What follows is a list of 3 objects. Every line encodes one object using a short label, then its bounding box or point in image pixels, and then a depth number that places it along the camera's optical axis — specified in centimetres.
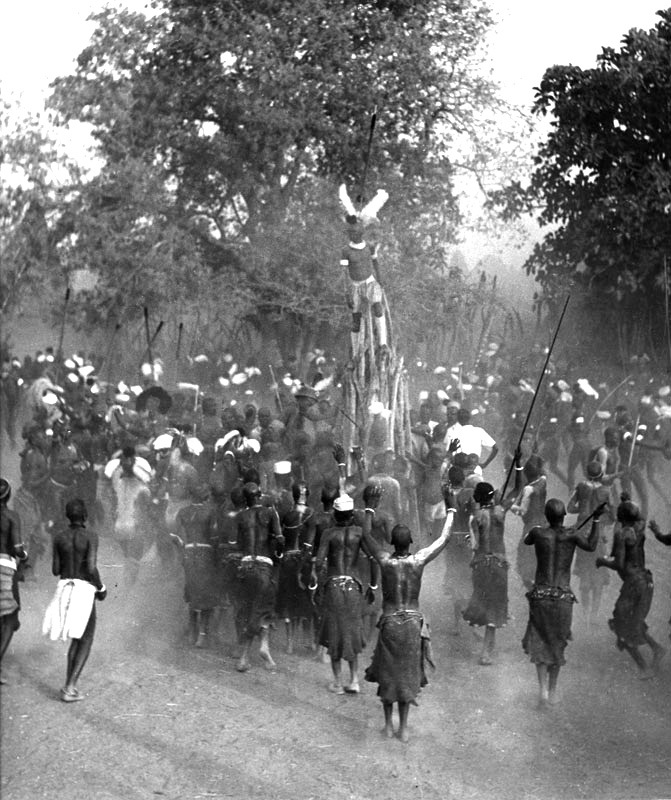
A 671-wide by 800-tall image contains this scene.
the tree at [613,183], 2089
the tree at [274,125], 2328
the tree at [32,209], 2411
